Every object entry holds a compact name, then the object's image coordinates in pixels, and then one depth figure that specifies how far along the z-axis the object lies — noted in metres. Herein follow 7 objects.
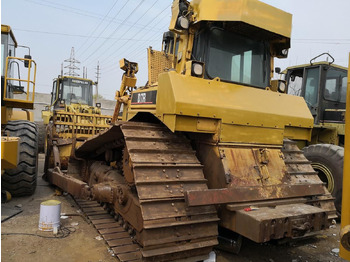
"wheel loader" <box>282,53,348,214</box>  6.75
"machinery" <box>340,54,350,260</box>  2.19
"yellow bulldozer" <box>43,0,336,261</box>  2.83
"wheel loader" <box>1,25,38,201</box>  5.21
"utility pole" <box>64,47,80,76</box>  37.53
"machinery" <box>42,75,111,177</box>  6.52
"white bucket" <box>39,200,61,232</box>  3.96
